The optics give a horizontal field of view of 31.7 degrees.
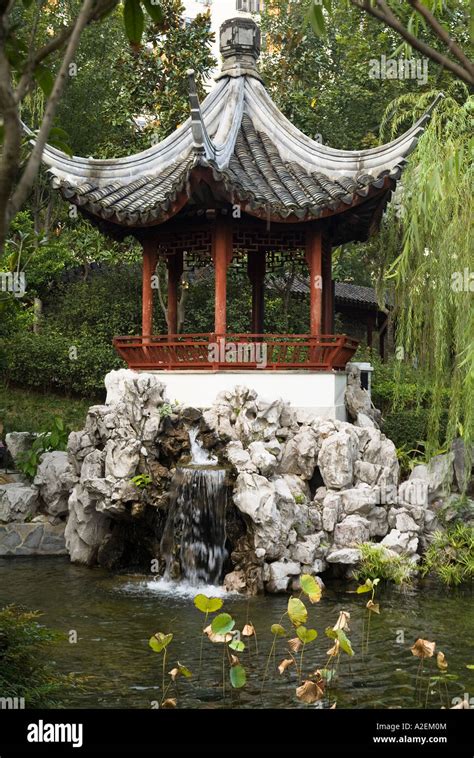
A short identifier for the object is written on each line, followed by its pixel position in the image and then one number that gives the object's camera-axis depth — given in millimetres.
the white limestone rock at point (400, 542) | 10070
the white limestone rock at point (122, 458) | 10375
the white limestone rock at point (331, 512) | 10219
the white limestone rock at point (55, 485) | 12148
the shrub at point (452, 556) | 9969
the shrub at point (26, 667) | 4641
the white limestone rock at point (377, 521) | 10367
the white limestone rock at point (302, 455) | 10797
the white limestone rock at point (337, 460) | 10469
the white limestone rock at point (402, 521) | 10375
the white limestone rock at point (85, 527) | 11000
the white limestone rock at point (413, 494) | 10812
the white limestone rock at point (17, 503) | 12086
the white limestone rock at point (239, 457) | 9984
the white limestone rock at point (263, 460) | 10023
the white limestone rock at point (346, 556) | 9802
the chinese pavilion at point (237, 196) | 11133
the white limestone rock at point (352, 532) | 10086
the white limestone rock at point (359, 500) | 10297
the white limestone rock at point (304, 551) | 9695
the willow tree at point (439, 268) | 9789
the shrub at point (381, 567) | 9711
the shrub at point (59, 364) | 17500
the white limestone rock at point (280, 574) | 9312
